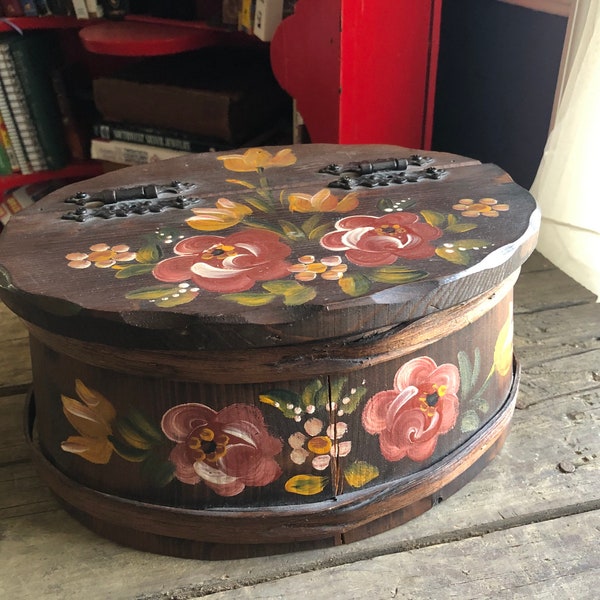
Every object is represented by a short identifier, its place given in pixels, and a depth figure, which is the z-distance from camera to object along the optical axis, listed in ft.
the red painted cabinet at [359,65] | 4.80
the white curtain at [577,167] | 4.48
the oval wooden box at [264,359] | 2.62
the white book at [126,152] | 6.17
